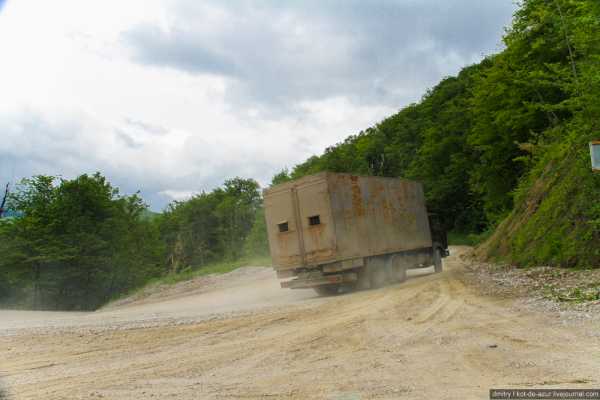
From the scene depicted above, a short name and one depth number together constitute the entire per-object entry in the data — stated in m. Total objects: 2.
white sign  7.17
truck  16.02
